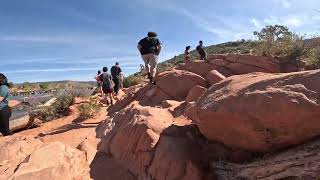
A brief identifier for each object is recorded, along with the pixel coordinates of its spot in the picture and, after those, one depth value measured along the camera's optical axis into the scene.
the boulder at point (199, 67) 5.61
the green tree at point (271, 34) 6.34
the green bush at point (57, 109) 6.96
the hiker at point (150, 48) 4.71
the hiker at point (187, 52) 8.45
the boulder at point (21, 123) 6.19
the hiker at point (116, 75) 7.07
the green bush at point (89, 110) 5.85
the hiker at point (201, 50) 8.03
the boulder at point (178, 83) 5.02
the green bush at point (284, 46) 5.57
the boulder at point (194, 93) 4.49
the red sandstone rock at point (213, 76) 5.02
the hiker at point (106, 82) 6.16
